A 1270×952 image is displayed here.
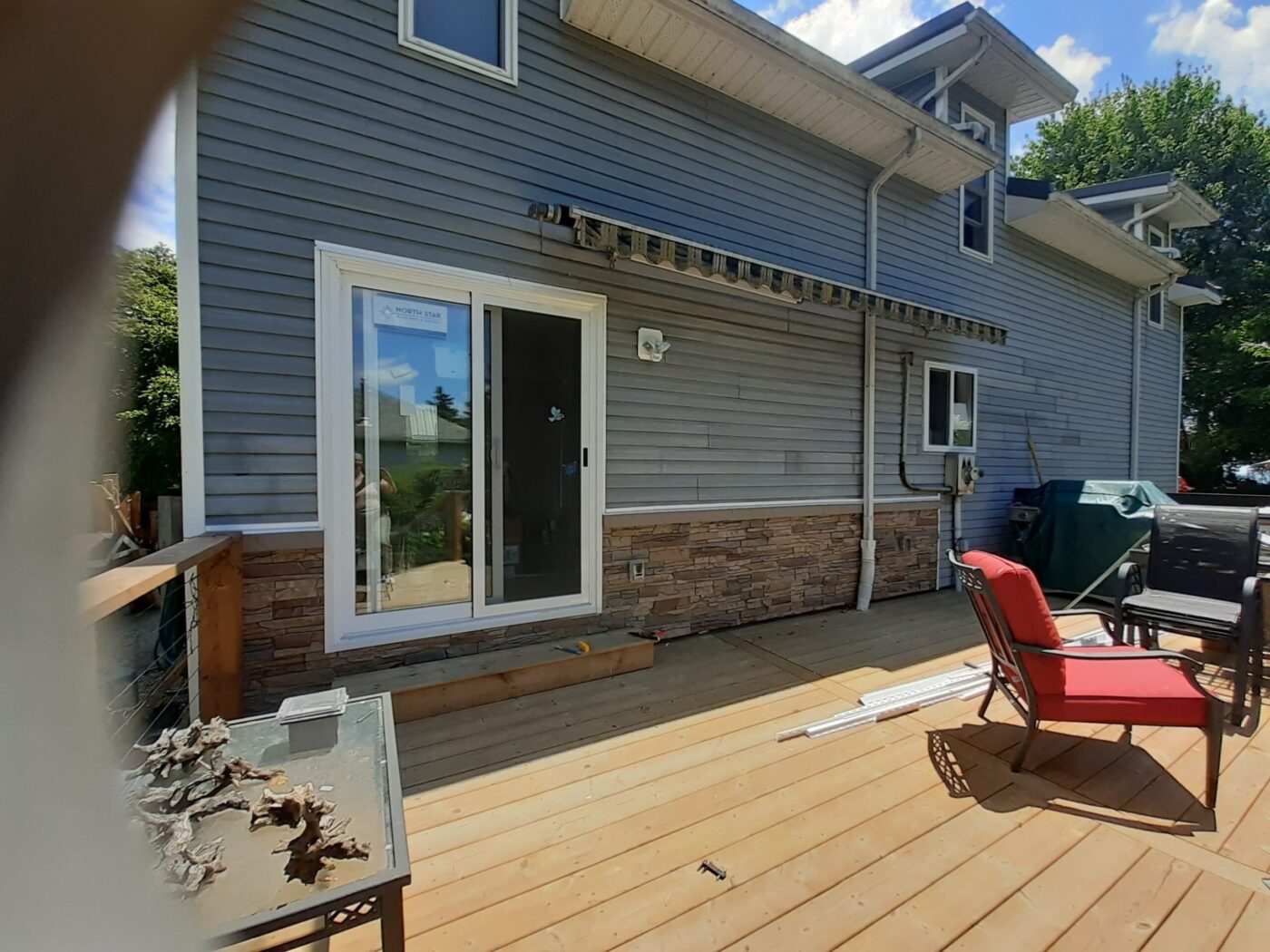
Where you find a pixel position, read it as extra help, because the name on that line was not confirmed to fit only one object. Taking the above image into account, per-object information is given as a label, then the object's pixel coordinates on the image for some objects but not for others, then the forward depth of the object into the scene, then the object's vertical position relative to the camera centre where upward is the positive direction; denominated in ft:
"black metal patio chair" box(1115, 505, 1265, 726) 11.09 -2.85
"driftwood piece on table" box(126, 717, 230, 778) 5.16 -2.85
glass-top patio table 3.69 -3.08
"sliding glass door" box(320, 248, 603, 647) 10.53 +0.14
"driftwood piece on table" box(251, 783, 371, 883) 4.08 -2.96
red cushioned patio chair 7.73 -3.29
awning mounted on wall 11.09 +4.49
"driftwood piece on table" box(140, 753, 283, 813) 4.73 -2.96
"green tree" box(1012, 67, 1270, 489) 45.47 +23.67
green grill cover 18.60 -2.35
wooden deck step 10.02 -4.26
